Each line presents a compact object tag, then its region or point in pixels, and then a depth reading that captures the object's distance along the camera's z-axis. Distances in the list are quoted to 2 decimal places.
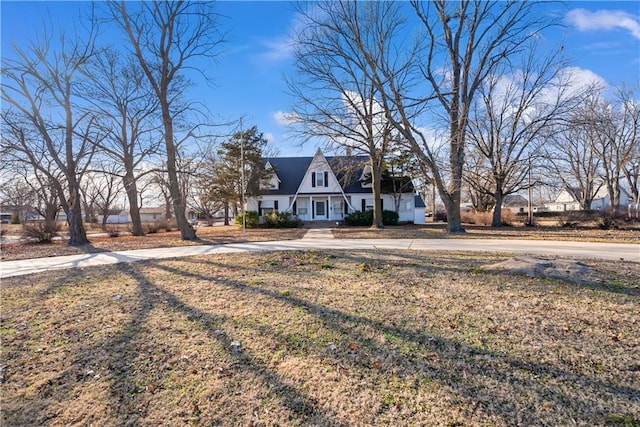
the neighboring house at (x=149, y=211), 74.19
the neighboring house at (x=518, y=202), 69.91
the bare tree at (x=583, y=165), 28.40
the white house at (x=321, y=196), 27.06
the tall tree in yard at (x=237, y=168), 25.48
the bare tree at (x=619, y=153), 26.42
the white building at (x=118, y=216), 68.81
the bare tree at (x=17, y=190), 15.77
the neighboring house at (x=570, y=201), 53.47
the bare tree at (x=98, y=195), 38.16
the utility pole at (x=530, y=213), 23.42
